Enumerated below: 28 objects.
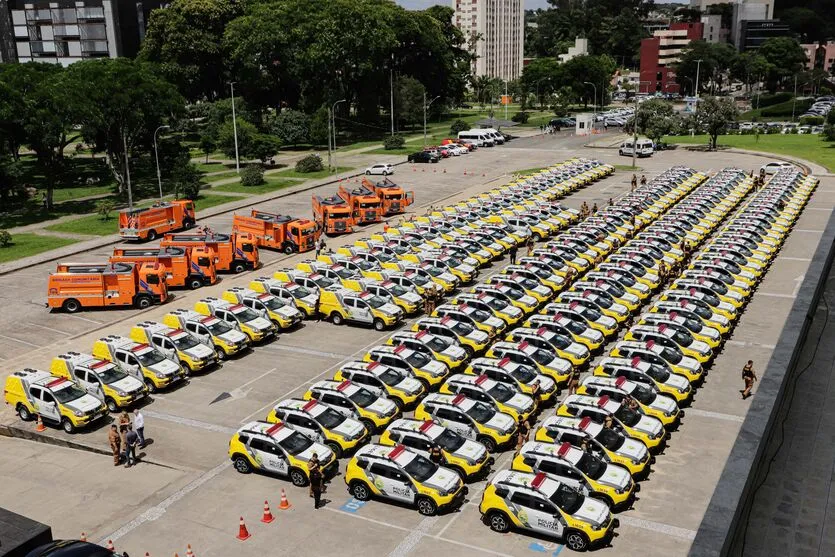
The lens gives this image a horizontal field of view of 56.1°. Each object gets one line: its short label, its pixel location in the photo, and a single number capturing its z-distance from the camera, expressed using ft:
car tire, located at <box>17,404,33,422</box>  94.17
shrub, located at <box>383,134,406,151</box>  333.83
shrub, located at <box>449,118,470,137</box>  388.98
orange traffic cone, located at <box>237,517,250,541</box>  67.46
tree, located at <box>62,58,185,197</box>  217.15
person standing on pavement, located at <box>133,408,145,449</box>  84.99
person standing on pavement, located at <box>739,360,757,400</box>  92.73
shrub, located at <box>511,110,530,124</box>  449.06
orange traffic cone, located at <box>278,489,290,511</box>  72.68
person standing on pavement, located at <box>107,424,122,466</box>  82.74
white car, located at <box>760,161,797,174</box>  253.24
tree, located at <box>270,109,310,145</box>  322.14
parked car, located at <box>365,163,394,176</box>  272.72
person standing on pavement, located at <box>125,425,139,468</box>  81.56
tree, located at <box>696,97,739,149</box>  291.38
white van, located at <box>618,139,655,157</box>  295.89
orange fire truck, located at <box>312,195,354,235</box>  183.21
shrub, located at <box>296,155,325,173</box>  275.80
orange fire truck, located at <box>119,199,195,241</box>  181.27
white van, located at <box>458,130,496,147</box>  345.10
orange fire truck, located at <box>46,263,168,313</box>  132.87
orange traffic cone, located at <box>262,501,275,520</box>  70.18
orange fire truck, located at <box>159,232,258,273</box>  149.38
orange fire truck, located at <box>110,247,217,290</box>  142.92
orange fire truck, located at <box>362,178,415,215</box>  200.44
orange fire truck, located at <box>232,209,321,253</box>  168.96
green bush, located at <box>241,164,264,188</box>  249.14
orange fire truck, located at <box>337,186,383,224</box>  191.72
